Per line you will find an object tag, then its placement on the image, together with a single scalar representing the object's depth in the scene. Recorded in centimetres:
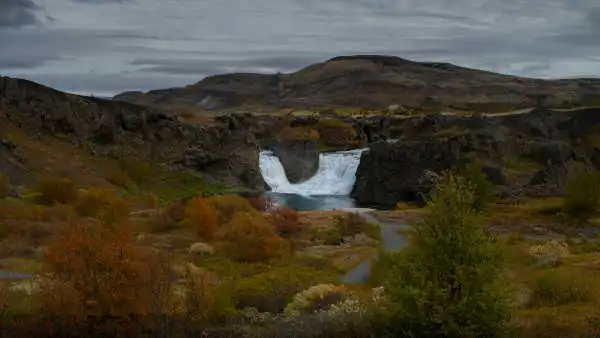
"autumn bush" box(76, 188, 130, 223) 4484
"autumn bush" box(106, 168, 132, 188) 7469
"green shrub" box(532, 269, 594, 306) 2727
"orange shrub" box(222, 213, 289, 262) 3903
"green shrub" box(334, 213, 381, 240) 5062
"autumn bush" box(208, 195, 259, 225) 4912
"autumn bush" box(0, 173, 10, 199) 5434
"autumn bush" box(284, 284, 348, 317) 2533
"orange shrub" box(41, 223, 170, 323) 2034
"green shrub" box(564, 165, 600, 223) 5700
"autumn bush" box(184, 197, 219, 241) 4472
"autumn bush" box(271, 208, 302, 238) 4906
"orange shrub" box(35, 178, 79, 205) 5350
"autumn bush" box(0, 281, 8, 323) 1998
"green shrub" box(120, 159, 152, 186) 7894
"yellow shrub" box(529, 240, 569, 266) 3716
